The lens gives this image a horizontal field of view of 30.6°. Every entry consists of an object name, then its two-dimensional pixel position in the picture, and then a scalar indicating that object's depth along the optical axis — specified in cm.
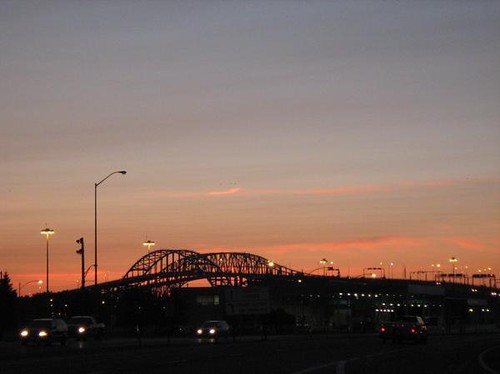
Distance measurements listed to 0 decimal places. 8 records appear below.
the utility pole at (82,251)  7925
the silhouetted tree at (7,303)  8244
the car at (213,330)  8106
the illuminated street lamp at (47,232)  9600
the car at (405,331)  6219
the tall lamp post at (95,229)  7609
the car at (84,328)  7306
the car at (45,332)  6081
